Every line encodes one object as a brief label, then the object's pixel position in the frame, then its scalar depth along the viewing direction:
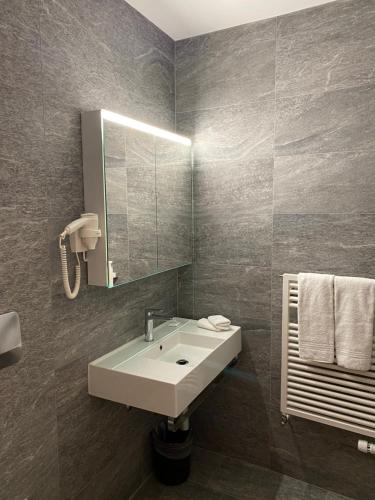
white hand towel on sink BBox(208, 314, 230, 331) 2.04
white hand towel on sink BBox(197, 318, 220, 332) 2.06
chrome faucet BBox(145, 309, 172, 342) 1.90
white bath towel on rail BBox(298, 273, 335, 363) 1.77
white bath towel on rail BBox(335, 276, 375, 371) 1.68
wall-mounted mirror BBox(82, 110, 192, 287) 1.50
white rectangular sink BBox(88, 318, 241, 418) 1.50
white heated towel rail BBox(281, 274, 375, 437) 1.76
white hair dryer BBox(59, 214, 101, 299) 1.40
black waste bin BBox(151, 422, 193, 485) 1.99
